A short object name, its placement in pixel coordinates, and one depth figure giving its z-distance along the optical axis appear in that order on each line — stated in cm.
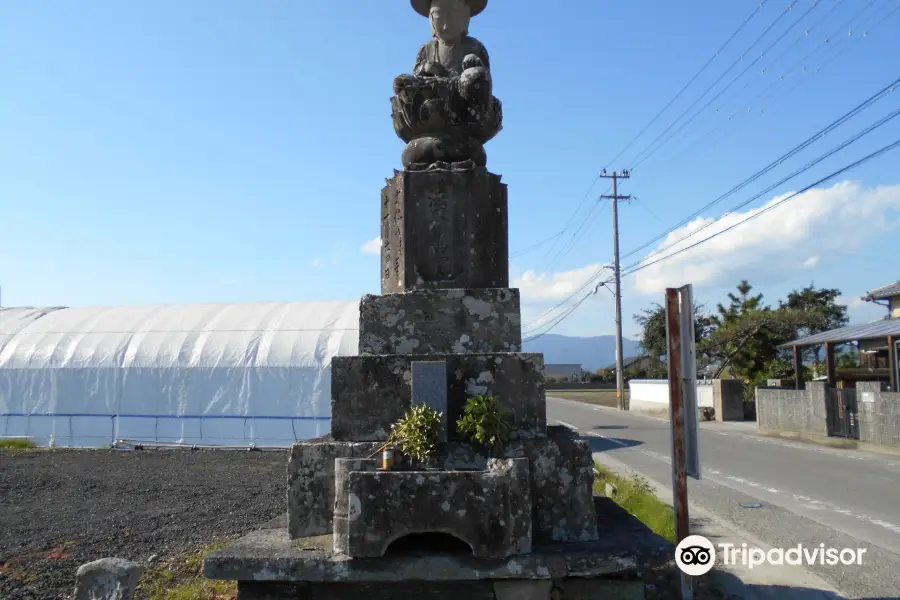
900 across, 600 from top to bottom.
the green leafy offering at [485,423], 416
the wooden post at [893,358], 1628
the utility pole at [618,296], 3325
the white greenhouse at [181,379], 1948
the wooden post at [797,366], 2078
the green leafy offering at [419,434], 409
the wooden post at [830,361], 1939
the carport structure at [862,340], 1655
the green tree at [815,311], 2828
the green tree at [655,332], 3938
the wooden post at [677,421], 442
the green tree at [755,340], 2822
